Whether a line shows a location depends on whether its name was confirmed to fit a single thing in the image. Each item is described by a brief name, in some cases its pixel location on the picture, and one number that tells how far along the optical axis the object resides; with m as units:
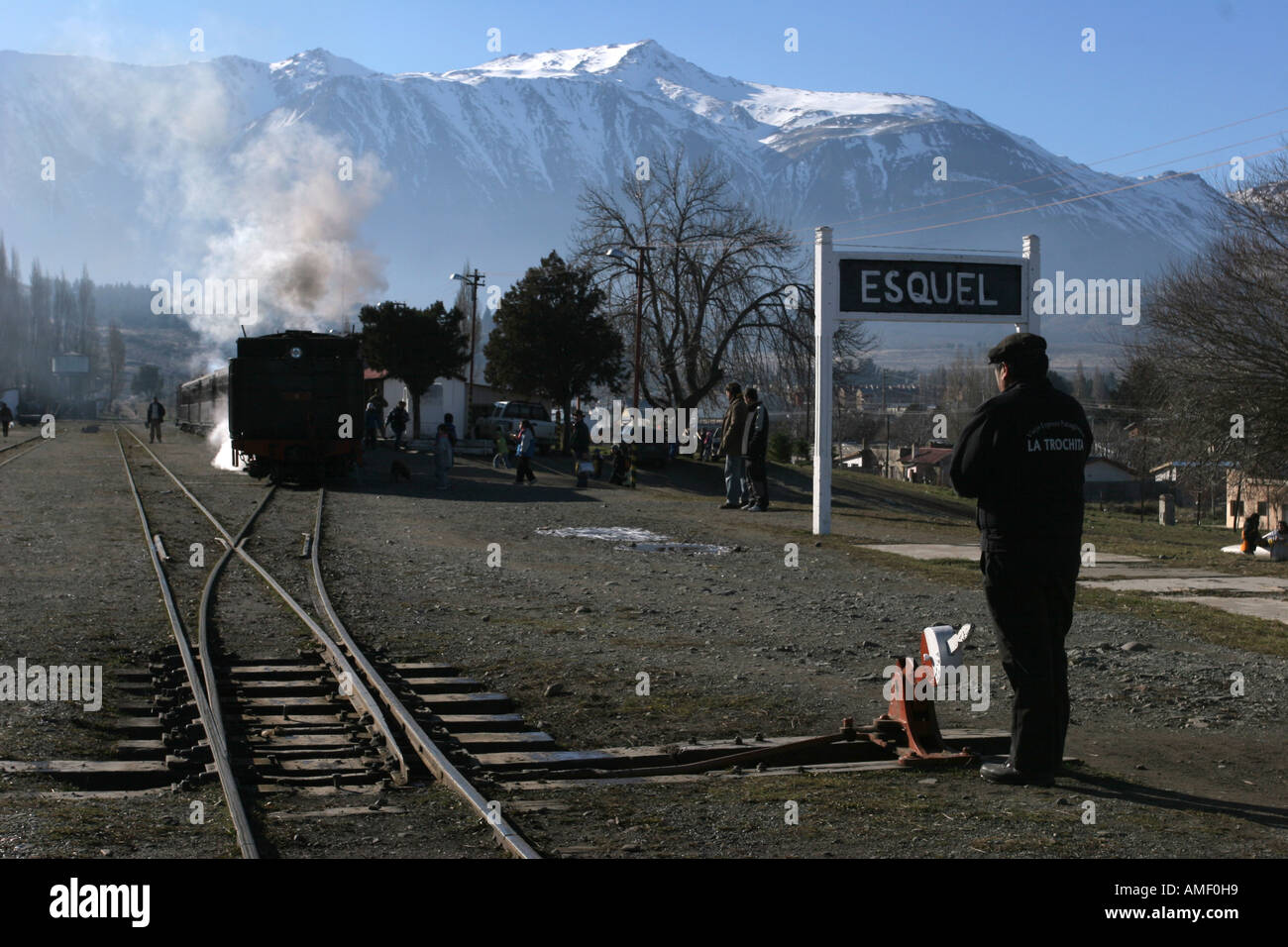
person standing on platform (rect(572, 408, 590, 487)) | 31.06
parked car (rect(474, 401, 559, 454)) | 46.38
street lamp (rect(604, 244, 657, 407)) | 41.56
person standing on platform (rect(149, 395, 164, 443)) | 50.78
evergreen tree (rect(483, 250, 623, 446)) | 46.12
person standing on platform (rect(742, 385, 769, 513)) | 20.62
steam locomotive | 27.41
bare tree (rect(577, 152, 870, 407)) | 46.75
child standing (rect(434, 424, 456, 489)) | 26.39
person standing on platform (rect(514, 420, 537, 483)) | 29.27
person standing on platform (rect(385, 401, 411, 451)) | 40.69
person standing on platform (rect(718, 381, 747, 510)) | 20.67
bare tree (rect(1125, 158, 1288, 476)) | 33.53
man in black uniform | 5.38
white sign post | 16.77
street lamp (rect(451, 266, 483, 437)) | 54.51
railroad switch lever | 5.93
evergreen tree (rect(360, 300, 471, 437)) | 50.66
